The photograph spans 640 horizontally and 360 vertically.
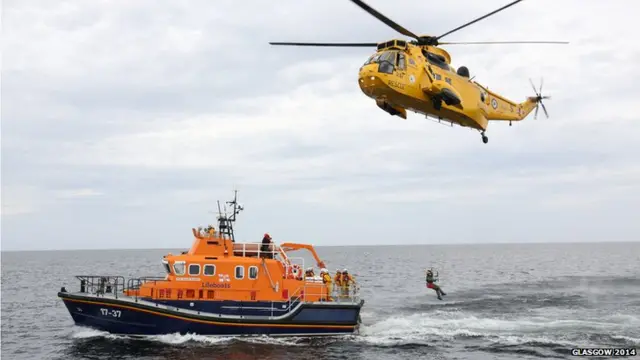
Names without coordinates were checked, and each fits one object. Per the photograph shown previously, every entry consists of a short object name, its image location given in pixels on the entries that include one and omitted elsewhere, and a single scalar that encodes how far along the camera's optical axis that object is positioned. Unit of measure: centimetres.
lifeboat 1986
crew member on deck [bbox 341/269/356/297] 2117
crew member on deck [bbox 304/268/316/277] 2224
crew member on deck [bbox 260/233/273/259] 2108
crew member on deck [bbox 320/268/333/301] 2092
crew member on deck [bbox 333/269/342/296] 2114
